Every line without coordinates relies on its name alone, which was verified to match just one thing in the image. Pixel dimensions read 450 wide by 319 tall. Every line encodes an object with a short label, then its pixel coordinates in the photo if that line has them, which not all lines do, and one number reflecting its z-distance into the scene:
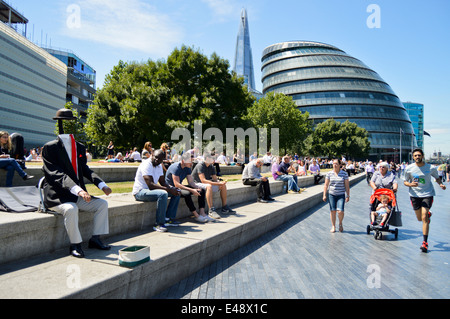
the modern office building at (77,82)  75.17
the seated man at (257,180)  10.30
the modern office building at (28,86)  54.16
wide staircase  2.90
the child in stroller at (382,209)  7.33
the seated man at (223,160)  19.33
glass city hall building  87.12
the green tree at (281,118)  49.66
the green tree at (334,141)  64.88
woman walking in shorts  7.86
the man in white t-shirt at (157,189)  5.45
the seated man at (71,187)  3.80
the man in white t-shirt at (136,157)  18.67
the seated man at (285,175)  13.95
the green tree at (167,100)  24.48
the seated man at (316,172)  20.58
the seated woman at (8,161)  7.21
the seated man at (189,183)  6.52
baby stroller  7.10
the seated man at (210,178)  7.75
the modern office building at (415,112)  196.88
